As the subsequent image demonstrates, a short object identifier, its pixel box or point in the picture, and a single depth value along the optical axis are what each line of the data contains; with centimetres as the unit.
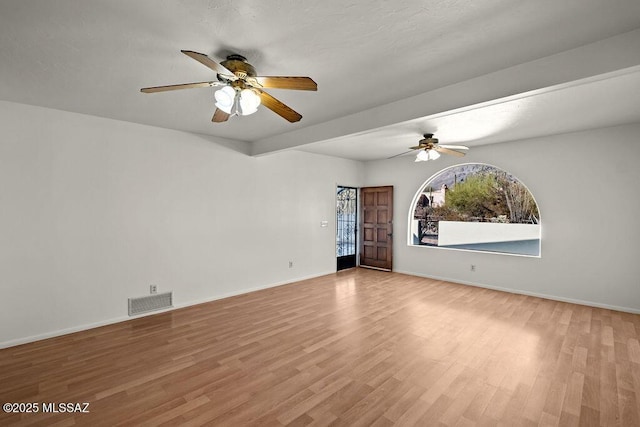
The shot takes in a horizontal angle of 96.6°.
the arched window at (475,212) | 563
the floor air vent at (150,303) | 385
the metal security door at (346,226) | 686
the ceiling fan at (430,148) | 429
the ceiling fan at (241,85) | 200
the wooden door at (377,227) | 672
